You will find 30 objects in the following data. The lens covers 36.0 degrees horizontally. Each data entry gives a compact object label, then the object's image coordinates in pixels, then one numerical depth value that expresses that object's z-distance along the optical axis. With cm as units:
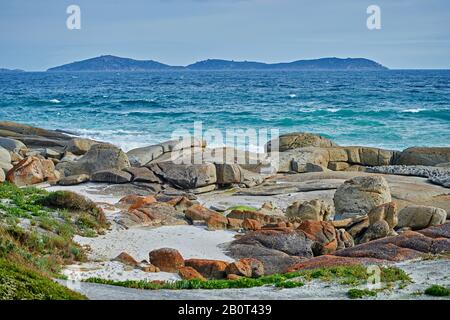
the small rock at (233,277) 1587
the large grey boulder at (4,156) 3074
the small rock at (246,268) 1641
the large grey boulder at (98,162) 3177
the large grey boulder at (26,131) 4591
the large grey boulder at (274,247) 1828
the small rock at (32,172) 2838
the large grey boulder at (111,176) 2900
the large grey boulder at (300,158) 3506
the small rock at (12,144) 3853
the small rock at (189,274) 1611
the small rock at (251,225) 2206
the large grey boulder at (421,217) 2200
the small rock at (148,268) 1653
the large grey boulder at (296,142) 4072
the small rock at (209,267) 1659
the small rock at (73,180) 2900
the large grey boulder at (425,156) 3706
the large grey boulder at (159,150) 3528
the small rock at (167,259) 1700
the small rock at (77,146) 3847
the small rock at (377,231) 2073
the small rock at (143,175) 2927
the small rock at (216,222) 2203
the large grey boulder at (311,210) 2391
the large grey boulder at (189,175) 2927
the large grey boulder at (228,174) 2986
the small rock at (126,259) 1714
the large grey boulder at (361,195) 2458
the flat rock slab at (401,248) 1702
